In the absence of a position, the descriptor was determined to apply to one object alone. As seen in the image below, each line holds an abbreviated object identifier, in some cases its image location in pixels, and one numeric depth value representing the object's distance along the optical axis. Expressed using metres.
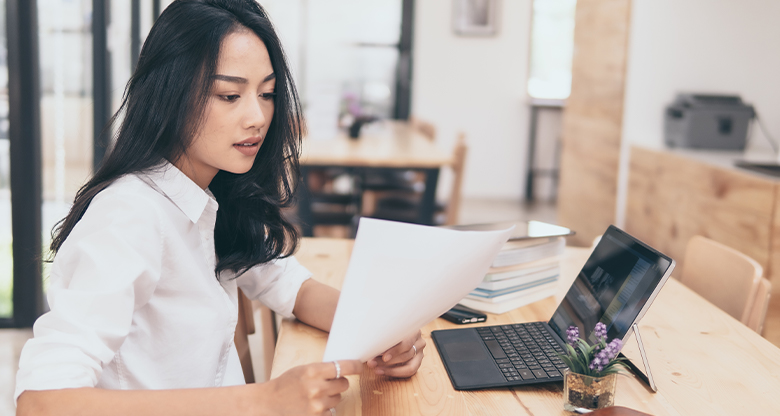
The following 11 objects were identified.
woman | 0.70
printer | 2.91
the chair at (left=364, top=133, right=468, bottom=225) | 3.26
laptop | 0.86
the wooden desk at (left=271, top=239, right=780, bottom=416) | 0.84
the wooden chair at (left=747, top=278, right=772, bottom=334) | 1.27
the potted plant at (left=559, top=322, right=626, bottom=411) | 0.78
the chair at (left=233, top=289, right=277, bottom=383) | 1.29
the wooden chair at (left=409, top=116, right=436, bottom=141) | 4.34
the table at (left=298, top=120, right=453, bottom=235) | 3.10
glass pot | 0.79
